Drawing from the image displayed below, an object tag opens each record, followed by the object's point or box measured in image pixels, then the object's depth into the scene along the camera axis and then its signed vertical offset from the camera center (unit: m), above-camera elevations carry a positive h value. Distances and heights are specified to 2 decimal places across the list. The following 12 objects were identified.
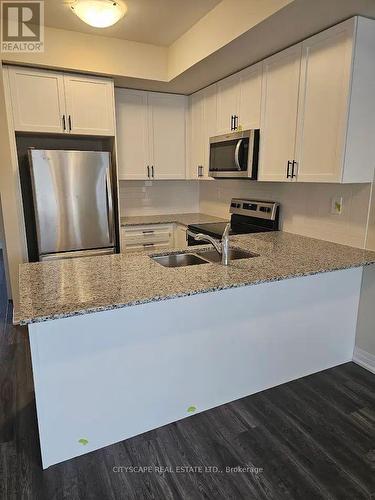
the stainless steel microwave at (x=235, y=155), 2.72 +0.21
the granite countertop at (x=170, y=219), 3.63 -0.48
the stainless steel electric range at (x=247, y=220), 3.00 -0.41
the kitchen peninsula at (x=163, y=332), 1.53 -0.85
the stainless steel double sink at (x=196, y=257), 2.26 -0.56
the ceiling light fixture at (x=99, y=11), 2.01 +1.04
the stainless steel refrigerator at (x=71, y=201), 2.91 -0.22
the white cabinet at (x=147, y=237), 3.54 -0.66
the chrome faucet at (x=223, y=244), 1.99 -0.40
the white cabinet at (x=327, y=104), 1.95 +0.48
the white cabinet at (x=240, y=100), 2.67 +0.68
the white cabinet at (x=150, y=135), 3.50 +0.47
